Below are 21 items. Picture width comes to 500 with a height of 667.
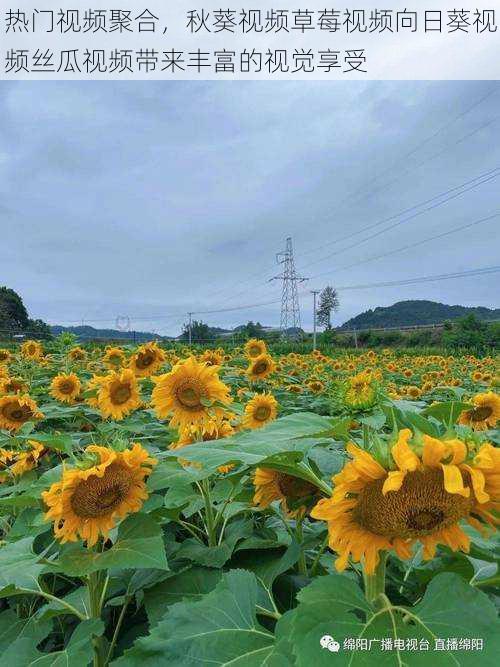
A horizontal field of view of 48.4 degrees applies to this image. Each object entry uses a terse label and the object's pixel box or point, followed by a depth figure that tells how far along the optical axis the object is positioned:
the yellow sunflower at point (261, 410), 2.83
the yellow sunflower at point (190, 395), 2.11
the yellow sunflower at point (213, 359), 5.26
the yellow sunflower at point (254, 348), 5.94
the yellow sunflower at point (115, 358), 4.57
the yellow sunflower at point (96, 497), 1.31
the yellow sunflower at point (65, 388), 4.33
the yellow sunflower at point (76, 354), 6.13
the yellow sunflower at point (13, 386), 4.07
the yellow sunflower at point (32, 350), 6.61
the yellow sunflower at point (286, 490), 1.33
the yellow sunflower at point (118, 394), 3.20
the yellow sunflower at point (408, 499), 0.91
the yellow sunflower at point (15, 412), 3.49
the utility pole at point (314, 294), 49.64
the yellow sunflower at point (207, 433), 2.09
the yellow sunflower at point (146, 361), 3.97
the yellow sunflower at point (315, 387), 6.39
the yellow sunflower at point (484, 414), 3.19
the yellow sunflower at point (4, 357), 6.10
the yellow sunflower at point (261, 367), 4.98
